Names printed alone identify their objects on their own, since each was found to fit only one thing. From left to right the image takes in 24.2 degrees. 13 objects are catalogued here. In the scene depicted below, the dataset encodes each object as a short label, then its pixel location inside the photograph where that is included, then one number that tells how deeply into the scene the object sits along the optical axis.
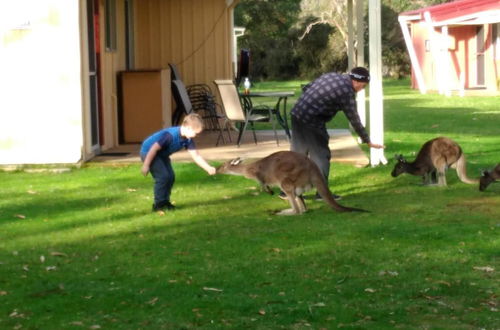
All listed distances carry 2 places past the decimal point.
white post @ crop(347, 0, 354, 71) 20.64
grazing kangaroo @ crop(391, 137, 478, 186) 13.43
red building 35.16
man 12.14
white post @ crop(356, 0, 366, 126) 19.41
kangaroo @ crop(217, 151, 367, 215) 11.52
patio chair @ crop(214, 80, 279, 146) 18.06
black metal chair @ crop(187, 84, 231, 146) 20.49
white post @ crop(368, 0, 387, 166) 15.29
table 18.19
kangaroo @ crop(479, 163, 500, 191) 12.86
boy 11.59
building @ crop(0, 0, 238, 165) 15.62
